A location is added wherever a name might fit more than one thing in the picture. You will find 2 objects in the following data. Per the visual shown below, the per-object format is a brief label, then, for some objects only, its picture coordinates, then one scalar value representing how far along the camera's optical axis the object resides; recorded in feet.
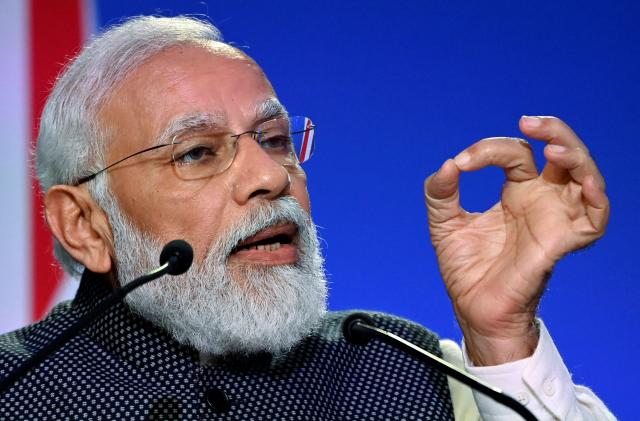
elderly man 7.07
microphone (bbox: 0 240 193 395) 6.64
